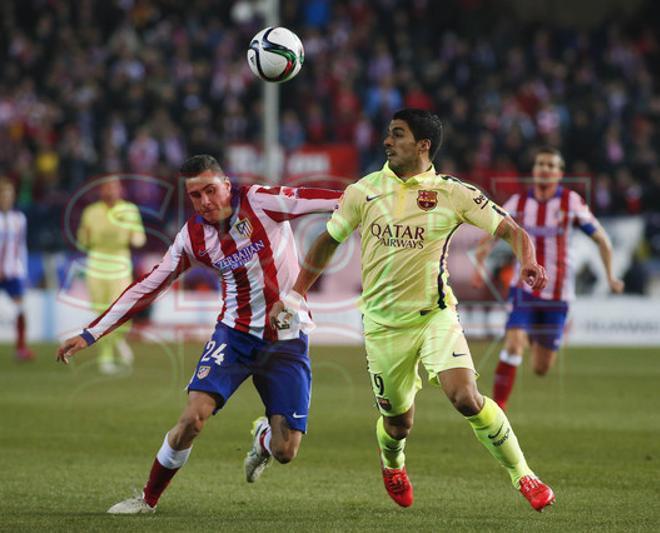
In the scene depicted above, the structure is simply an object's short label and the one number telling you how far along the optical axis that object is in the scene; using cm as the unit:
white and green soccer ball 1775
